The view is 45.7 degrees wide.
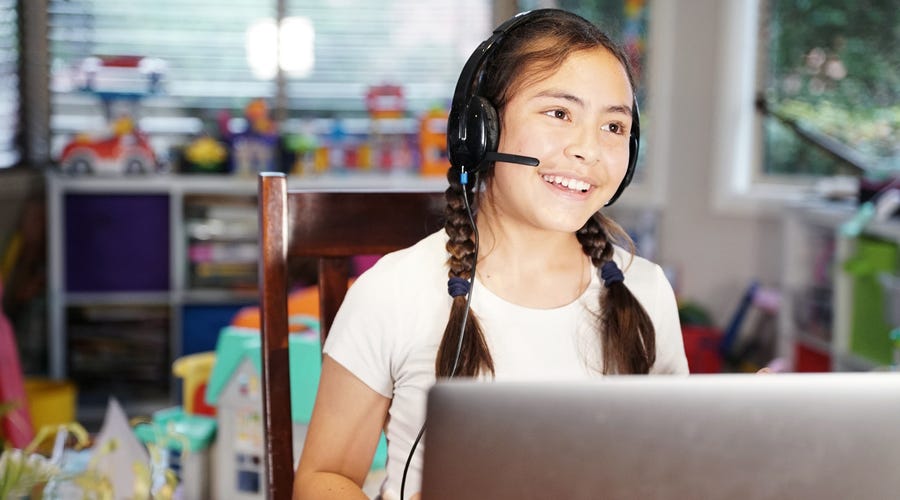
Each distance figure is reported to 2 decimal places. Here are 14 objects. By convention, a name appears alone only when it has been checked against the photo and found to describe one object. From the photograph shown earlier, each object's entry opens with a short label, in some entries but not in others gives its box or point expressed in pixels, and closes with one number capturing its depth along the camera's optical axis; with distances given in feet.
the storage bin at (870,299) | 9.30
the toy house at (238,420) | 5.61
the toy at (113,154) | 11.88
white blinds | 12.66
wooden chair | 3.51
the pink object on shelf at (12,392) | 8.64
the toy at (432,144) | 12.71
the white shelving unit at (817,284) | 9.86
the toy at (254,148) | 12.26
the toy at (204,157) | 12.25
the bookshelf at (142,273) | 11.91
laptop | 1.89
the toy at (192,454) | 5.74
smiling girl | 3.21
